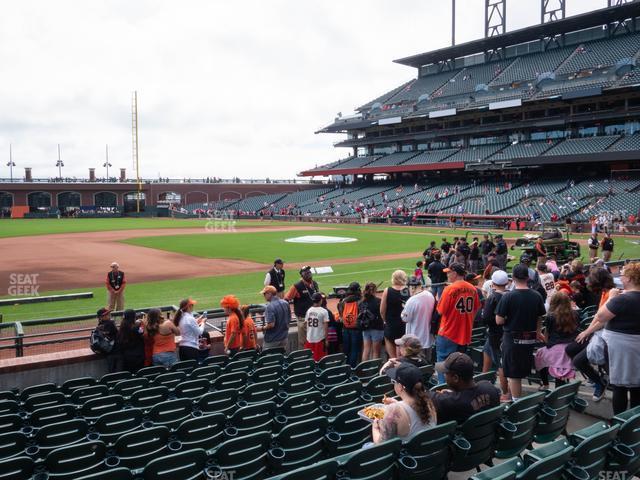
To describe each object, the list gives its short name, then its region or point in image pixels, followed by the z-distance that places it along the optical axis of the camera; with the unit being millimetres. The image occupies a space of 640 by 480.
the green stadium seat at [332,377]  7160
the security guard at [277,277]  13962
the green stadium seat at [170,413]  5539
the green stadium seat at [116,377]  7695
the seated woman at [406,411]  4277
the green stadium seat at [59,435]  4926
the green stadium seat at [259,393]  6215
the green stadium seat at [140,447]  4512
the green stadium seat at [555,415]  5254
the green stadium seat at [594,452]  4087
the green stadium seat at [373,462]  3949
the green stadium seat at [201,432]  4895
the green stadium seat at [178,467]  3902
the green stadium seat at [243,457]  4238
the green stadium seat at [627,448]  4352
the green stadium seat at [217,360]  8448
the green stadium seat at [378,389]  6379
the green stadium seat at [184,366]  8211
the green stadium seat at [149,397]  6258
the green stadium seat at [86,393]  6566
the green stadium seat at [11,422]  5496
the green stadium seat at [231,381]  6910
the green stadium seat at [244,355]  8648
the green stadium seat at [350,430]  5039
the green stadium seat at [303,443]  4609
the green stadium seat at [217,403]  5871
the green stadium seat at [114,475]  3688
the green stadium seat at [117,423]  5227
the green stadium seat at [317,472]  3659
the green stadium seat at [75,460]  4312
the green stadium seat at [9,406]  6211
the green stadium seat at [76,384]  7160
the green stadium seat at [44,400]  6312
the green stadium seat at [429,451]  4211
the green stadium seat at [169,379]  7022
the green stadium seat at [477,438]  4598
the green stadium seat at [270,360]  8086
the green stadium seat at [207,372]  7418
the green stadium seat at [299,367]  7566
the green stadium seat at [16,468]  4168
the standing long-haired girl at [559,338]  6883
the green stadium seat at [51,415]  5656
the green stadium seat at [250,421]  5195
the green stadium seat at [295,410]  5496
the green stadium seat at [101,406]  5949
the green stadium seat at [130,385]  6861
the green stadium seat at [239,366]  7875
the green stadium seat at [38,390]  6930
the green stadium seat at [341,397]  5945
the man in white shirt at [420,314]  8297
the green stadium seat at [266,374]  7219
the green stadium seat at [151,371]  7857
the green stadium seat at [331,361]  8000
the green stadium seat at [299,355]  8383
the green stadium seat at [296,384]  6629
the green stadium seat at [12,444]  4746
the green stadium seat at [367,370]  7620
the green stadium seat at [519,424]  4926
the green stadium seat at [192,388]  6531
